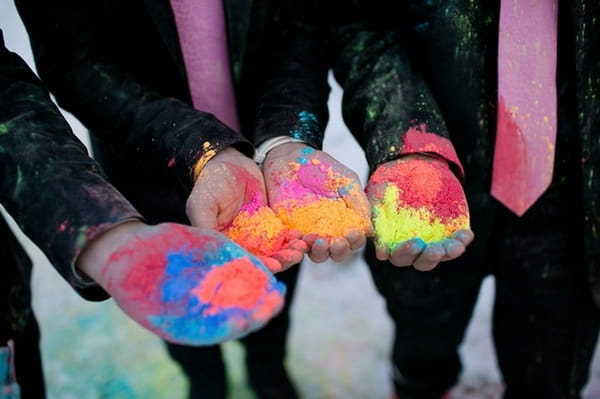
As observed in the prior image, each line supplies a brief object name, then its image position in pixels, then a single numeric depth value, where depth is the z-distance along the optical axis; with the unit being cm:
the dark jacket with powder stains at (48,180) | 72
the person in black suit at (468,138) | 88
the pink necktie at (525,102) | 86
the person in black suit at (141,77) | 90
